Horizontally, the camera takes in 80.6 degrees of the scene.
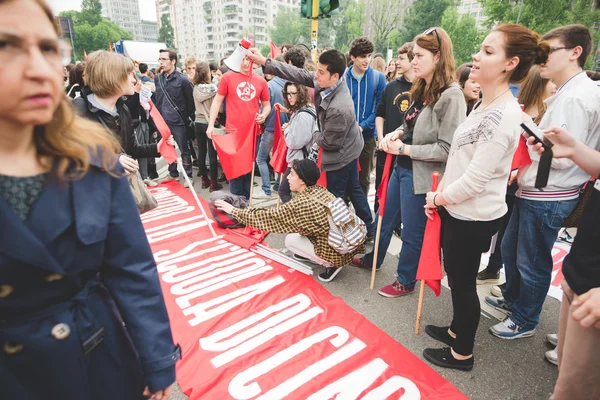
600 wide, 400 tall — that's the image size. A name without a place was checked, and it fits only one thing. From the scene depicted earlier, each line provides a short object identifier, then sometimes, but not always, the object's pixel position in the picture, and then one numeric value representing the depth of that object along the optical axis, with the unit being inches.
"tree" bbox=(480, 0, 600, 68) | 888.3
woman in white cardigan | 77.5
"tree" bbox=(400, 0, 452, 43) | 1612.9
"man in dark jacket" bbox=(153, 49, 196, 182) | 247.1
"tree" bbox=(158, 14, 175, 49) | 3164.4
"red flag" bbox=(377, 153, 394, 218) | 129.9
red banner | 90.2
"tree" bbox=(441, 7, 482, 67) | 1358.3
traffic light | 264.7
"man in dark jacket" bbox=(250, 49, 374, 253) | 137.4
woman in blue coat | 33.6
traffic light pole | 263.5
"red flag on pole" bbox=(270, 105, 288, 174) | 187.8
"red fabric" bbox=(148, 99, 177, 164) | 165.0
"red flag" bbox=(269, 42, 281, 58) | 225.6
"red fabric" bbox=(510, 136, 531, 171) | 95.0
